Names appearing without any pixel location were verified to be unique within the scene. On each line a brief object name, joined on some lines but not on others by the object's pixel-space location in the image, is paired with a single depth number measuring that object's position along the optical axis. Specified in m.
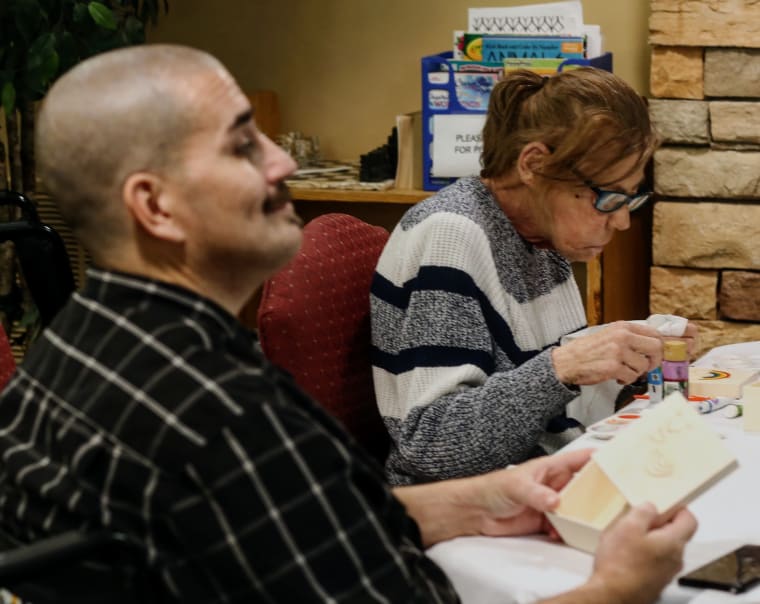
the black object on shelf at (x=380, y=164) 3.73
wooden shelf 3.55
